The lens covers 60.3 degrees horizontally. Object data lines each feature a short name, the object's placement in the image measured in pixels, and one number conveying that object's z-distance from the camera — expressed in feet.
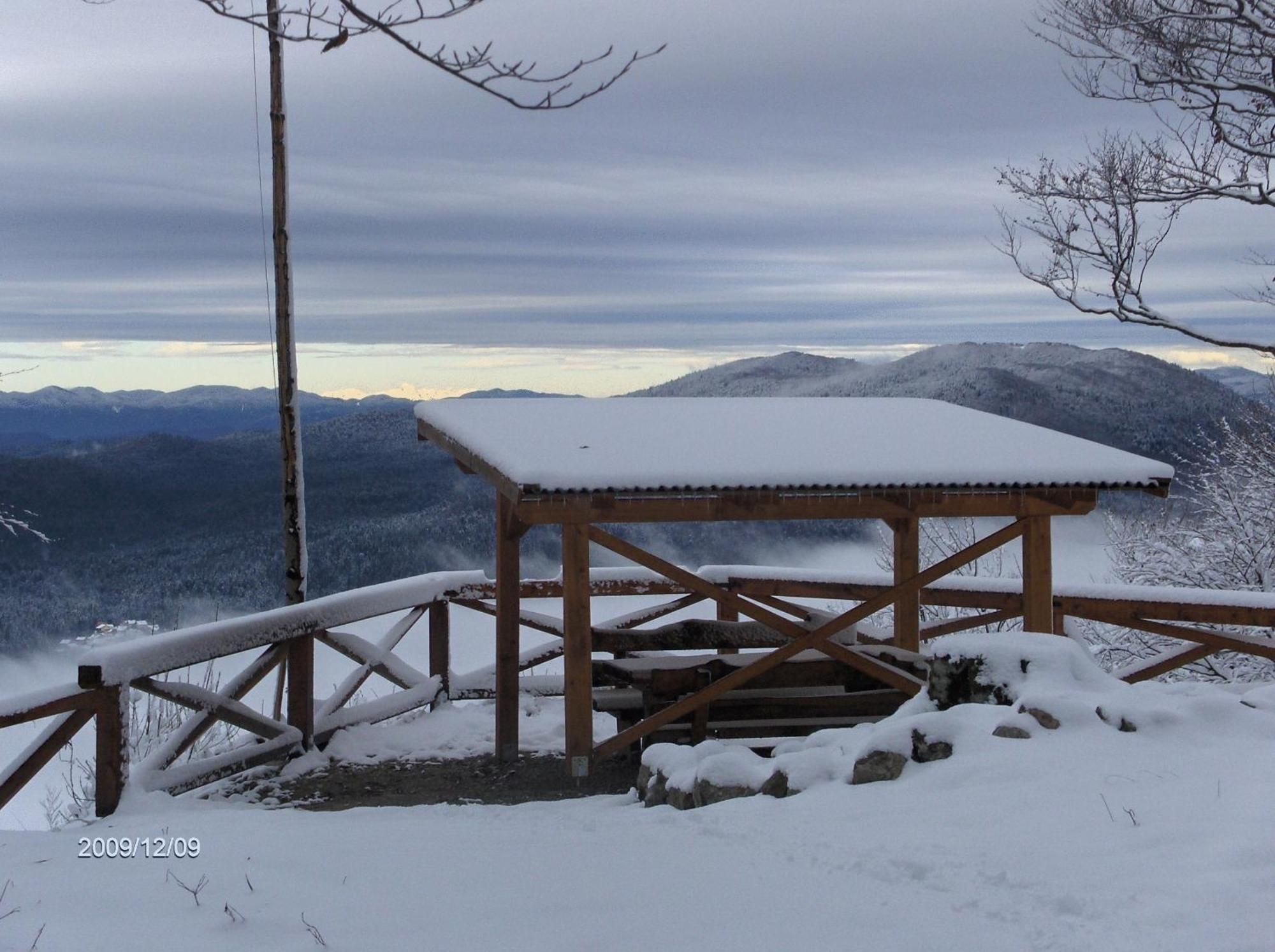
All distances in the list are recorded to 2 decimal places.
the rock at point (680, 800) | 18.84
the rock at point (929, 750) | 17.53
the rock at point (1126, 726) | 17.60
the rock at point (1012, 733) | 17.44
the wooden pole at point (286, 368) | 33.63
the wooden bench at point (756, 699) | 25.40
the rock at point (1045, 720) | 17.70
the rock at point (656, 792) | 19.97
